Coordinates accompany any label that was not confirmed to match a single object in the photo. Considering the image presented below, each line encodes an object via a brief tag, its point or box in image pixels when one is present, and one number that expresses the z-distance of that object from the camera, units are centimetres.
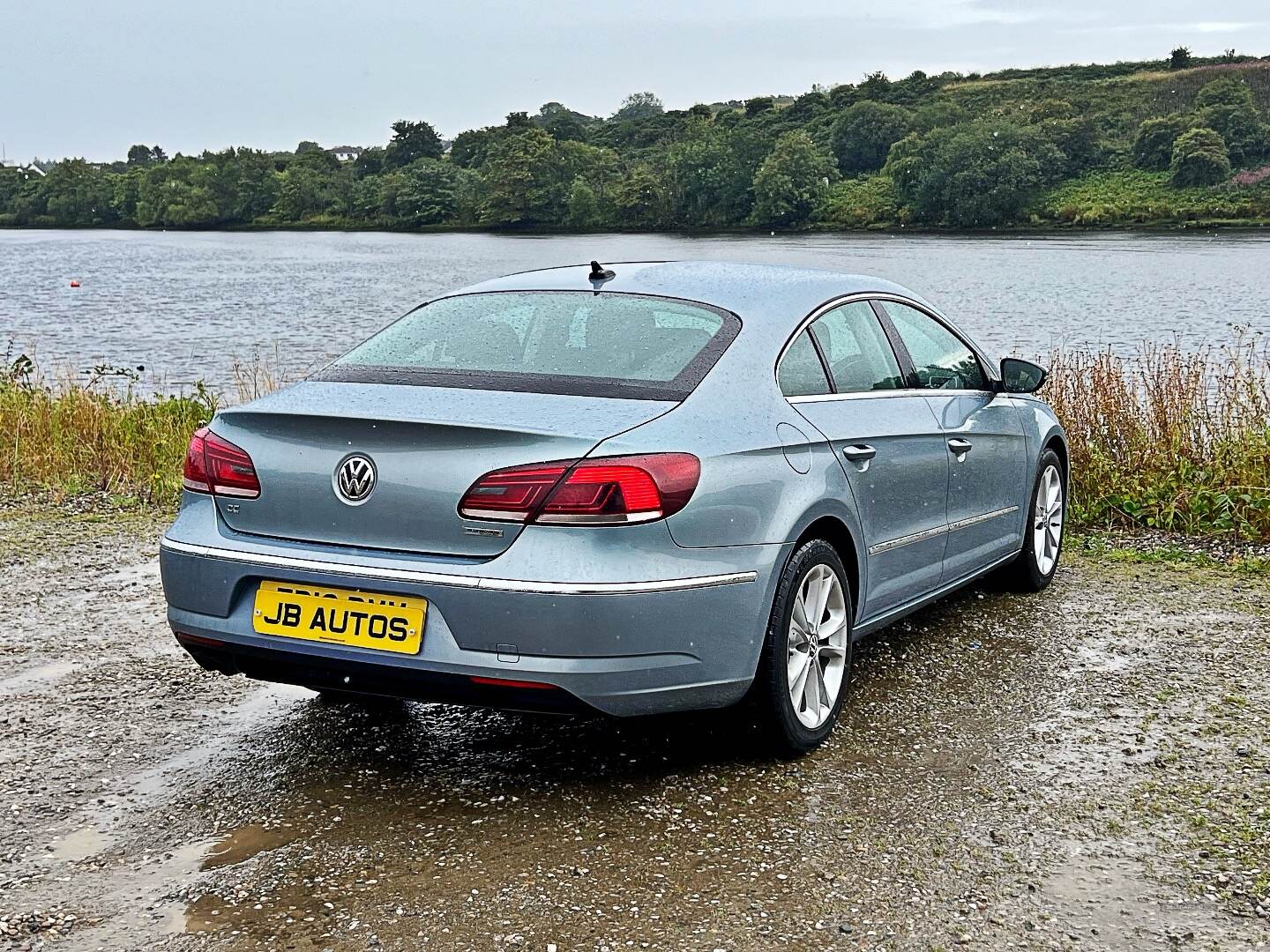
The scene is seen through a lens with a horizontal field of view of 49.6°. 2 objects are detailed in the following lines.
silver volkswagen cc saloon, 364
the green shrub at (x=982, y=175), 8219
